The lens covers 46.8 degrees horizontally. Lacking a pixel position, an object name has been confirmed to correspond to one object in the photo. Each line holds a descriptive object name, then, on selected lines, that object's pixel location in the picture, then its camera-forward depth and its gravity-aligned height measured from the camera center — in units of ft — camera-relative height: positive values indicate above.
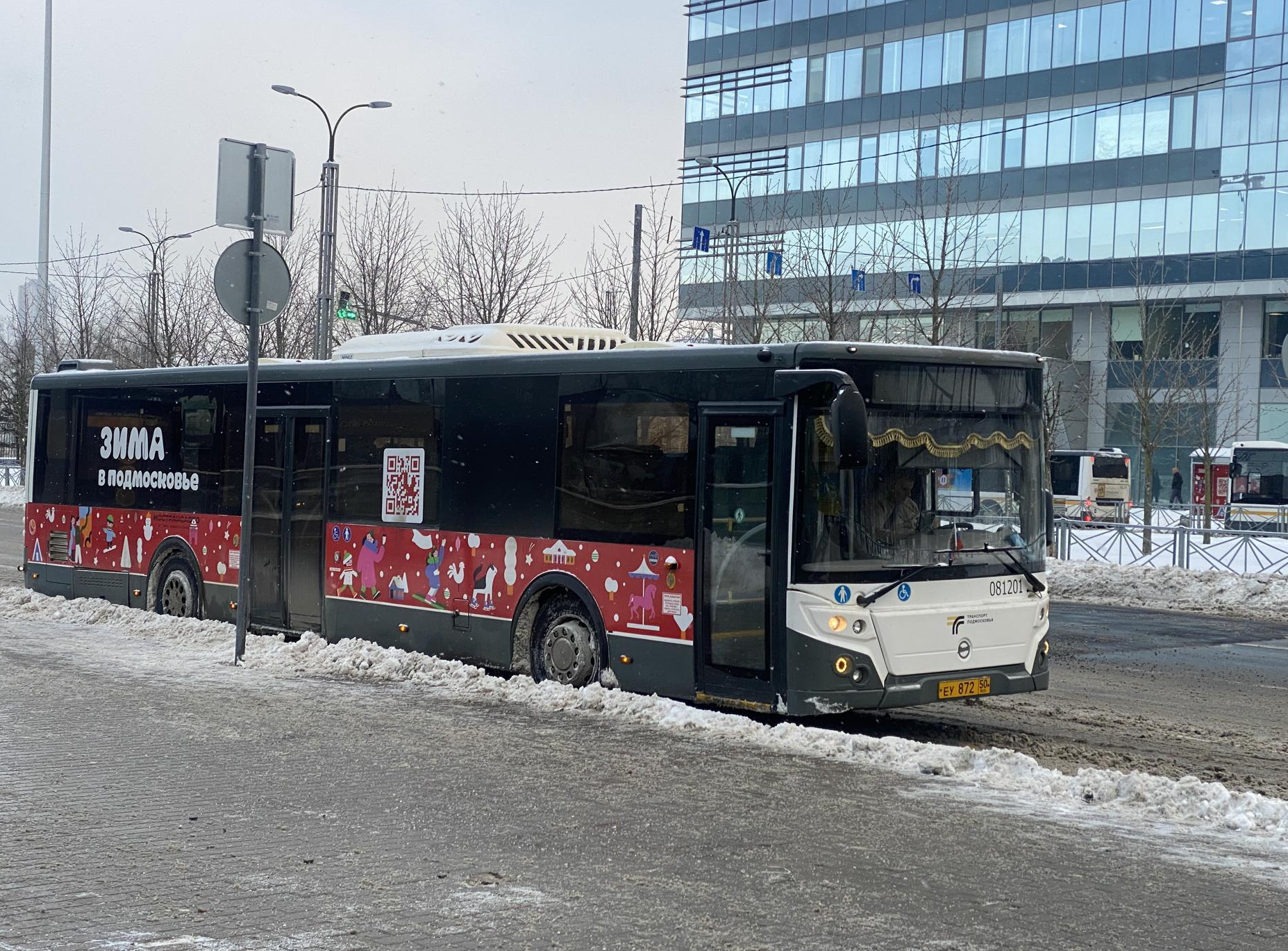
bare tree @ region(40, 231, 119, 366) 154.61 +12.88
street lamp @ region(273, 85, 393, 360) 88.12 +11.78
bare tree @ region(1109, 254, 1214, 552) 112.27 +12.75
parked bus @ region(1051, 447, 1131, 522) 167.12 +0.76
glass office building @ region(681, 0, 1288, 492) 163.53 +37.48
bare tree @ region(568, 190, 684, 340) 108.99 +12.69
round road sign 40.32 +4.68
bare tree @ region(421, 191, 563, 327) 115.14 +14.21
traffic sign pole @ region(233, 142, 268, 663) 40.27 +1.87
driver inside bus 31.09 -0.70
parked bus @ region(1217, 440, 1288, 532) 161.99 +1.83
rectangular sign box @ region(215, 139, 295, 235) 40.06 +7.17
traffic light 99.14 +9.73
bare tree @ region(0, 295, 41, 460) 165.17 +9.01
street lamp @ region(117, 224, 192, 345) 128.06 +14.65
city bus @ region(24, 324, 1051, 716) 30.94 -1.08
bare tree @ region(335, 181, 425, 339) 122.11 +14.67
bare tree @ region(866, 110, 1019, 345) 160.71 +30.78
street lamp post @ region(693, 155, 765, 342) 98.84 +12.91
